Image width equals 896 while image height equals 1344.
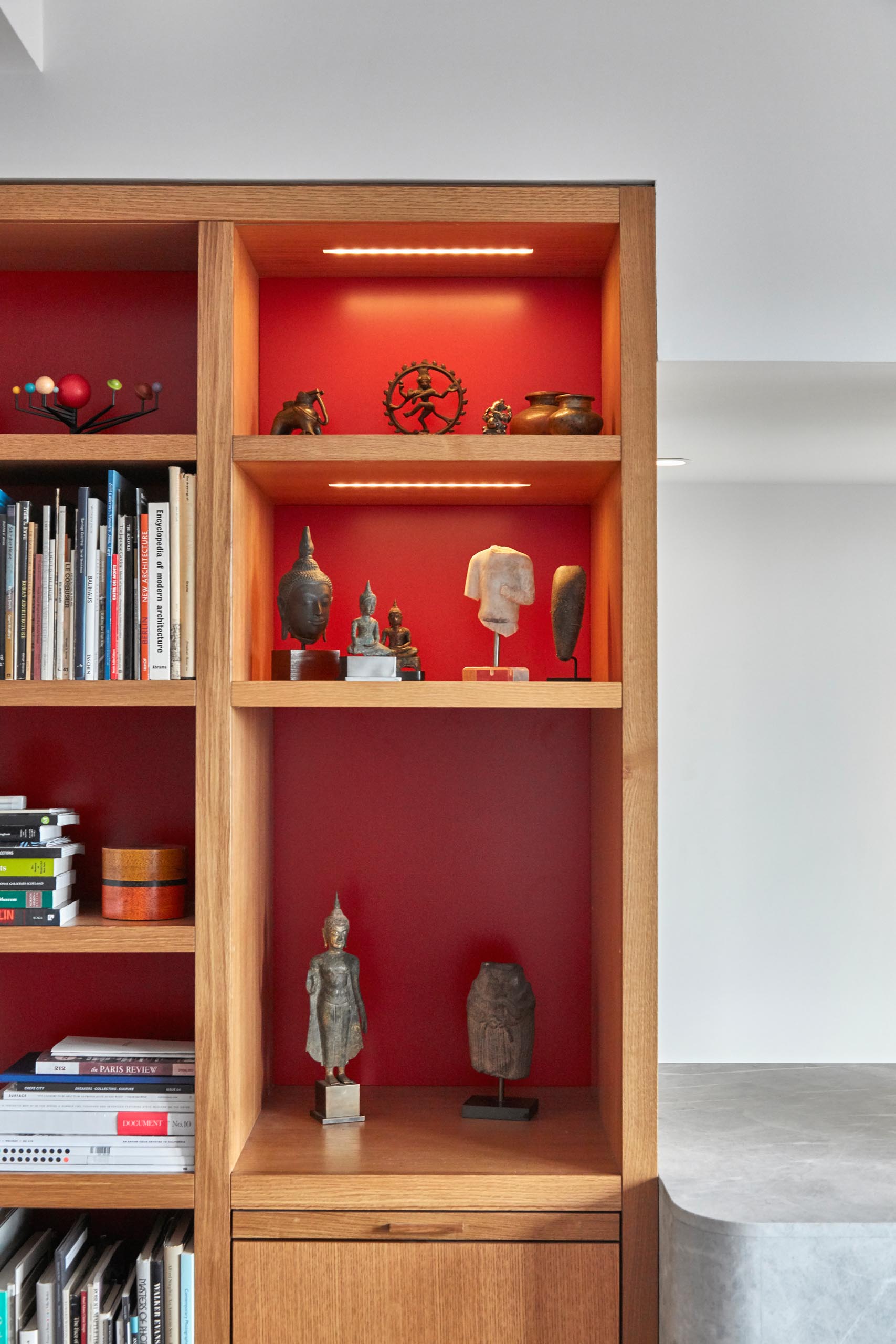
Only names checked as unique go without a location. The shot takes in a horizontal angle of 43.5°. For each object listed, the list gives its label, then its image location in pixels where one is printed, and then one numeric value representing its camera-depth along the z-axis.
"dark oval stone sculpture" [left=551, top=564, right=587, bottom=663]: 2.04
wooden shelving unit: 1.81
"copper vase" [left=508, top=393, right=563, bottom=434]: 2.00
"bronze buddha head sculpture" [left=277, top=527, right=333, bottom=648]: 2.00
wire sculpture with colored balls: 1.99
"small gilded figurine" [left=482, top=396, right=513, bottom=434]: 2.00
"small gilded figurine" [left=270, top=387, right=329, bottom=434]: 2.00
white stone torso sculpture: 2.05
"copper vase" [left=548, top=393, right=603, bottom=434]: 1.96
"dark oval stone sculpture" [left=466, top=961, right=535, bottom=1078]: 2.08
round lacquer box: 1.95
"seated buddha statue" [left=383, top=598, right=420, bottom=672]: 2.03
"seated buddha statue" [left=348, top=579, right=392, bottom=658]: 1.94
